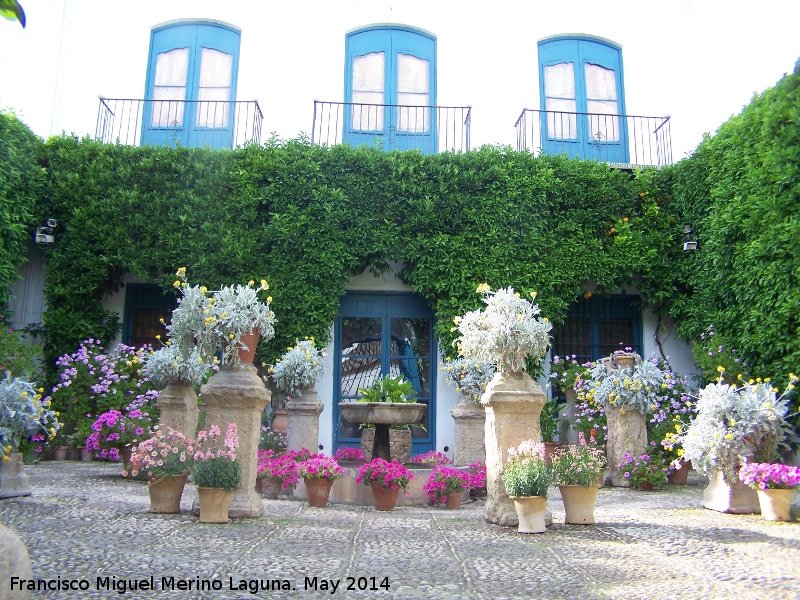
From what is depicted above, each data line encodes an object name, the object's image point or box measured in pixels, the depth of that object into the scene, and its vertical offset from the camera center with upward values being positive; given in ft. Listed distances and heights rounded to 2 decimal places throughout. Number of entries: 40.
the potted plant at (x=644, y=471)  24.13 -1.25
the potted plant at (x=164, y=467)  16.19 -0.86
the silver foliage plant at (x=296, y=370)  24.99 +2.37
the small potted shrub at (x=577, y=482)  15.96 -1.11
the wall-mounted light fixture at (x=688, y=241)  31.01 +9.25
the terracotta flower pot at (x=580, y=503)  16.06 -1.62
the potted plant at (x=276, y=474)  20.49 -1.28
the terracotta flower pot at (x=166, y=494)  16.31 -1.53
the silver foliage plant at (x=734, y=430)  17.69 +0.22
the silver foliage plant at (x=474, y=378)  25.96 +2.25
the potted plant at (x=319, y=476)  19.15 -1.23
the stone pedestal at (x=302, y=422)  24.79 +0.42
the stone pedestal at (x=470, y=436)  25.43 -0.04
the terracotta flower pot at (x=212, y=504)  15.47 -1.68
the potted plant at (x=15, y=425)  17.33 +0.14
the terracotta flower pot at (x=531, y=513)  15.08 -1.77
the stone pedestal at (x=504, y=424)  16.30 +0.28
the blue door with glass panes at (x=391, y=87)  33.63 +17.87
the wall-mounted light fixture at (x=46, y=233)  30.09 +9.06
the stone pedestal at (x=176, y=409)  22.66 +0.78
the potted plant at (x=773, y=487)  16.88 -1.26
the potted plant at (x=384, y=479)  18.86 -1.29
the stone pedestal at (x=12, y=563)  6.88 -1.40
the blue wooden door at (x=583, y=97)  34.14 +17.81
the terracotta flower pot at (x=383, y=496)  19.08 -1.79
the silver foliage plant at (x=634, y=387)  24.52 +1.84
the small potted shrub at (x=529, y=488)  14.99 -1.19
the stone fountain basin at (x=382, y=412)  21.45 +0.72
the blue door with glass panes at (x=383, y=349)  31.55 +4.14
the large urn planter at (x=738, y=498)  18.07 -1.67
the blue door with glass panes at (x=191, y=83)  33.40 +17.87
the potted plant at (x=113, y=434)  25.17 -0.11
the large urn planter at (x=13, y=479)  17.49 -1.29
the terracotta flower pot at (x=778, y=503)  16.93 -1.67
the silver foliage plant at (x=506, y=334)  16.80 +2.58
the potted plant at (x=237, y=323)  16.85 +2.81
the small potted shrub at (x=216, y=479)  15.43 -1.10
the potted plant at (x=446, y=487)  20.03 -1.58
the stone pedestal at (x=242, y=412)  16.63 +0.53
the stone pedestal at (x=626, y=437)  24.96 -0.02
